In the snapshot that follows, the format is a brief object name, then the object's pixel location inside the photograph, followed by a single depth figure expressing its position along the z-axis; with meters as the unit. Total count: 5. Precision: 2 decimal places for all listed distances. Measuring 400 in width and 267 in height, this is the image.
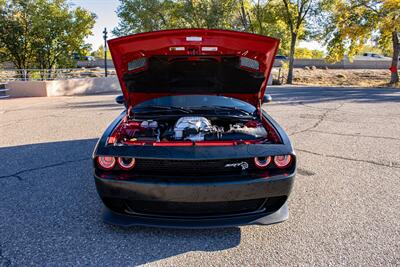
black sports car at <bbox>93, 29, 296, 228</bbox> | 2.46
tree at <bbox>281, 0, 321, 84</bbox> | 22.44
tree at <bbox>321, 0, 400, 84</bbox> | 18.75
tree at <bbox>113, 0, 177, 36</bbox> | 26.52
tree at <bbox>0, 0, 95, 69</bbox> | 16.78
